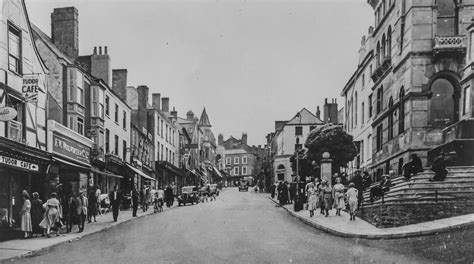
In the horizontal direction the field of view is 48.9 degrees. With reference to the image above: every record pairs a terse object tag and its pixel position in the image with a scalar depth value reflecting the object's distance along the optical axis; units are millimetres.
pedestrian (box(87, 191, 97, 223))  23131
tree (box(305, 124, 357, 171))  41875
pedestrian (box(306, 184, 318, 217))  22812
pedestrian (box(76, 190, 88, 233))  19000
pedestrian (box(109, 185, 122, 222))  23422
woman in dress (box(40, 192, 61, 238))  17016
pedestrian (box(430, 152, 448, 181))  19297
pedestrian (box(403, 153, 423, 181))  22234
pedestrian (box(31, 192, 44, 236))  17391
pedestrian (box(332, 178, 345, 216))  21625
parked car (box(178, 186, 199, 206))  38450
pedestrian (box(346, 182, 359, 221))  19536
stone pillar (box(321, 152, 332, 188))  27841
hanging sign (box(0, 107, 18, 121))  15484
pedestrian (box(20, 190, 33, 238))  16359
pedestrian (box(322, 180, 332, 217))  22706
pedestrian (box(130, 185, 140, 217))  26709
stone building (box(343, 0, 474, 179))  24969
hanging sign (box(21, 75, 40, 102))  18266
